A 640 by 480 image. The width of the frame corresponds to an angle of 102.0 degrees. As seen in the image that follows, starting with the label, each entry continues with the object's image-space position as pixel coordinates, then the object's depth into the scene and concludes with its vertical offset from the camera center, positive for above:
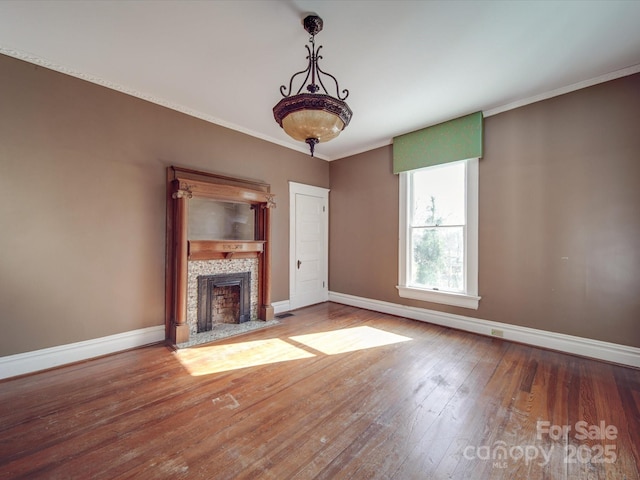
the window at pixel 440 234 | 3.54 +0.13
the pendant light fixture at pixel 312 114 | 1.71 +0.88
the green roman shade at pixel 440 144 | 3.44 +1.43
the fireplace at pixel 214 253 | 3.16 -0.16
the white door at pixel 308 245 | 4.71 -0.07
